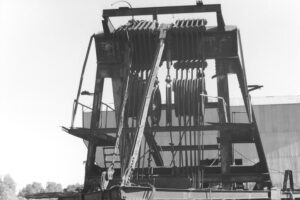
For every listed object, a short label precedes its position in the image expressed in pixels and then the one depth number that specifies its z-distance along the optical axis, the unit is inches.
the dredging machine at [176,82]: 402.9
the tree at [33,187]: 5290.4
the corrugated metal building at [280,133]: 938.1
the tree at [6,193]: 3120.1
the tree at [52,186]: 5217.5
